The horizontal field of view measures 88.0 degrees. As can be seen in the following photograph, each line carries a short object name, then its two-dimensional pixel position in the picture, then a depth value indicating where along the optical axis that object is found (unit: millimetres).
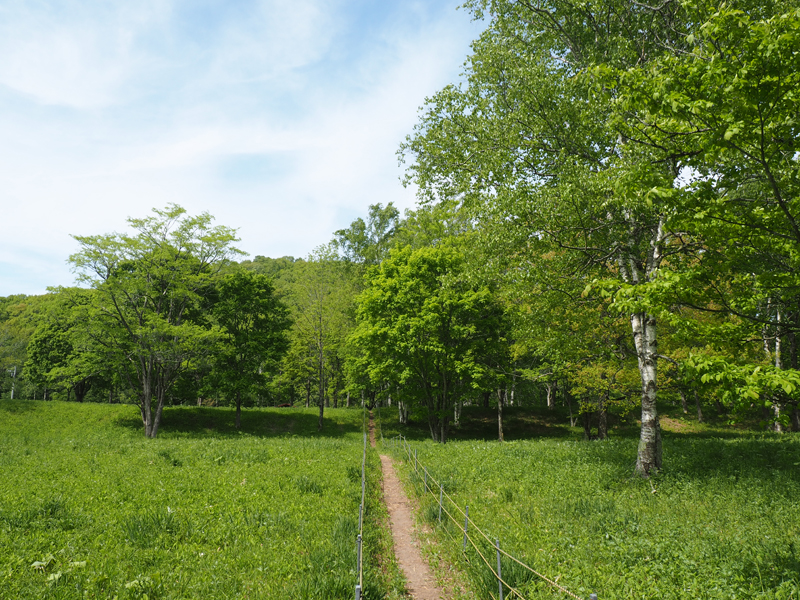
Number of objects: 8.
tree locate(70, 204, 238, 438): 29031
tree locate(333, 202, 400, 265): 49406
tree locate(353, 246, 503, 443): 28312
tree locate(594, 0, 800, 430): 5746
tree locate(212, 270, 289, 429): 36938
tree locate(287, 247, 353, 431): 40219
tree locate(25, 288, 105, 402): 29391
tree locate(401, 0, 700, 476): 12664
